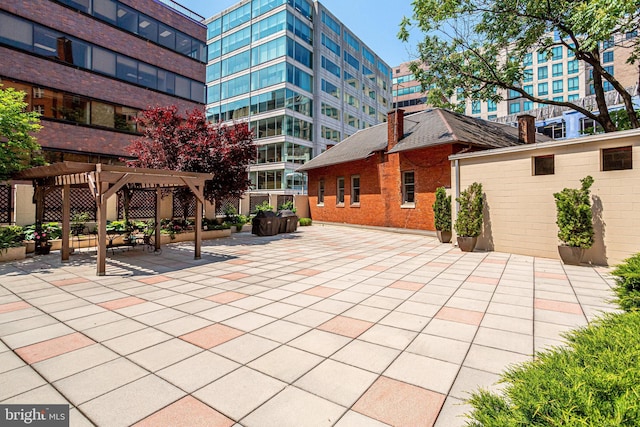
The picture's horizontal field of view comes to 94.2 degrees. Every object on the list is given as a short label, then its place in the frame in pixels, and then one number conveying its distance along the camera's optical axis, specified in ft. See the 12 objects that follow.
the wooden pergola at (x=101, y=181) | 22.80
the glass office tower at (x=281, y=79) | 100.68
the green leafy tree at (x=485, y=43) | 37.55
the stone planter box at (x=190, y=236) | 39.52
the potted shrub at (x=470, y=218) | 33.40
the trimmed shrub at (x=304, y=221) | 69.51
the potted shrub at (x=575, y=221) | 25.24
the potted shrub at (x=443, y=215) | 40.81
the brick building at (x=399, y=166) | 46.64
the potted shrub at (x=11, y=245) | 27.37
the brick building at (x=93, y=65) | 51.75
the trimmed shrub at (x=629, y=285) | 13.29
